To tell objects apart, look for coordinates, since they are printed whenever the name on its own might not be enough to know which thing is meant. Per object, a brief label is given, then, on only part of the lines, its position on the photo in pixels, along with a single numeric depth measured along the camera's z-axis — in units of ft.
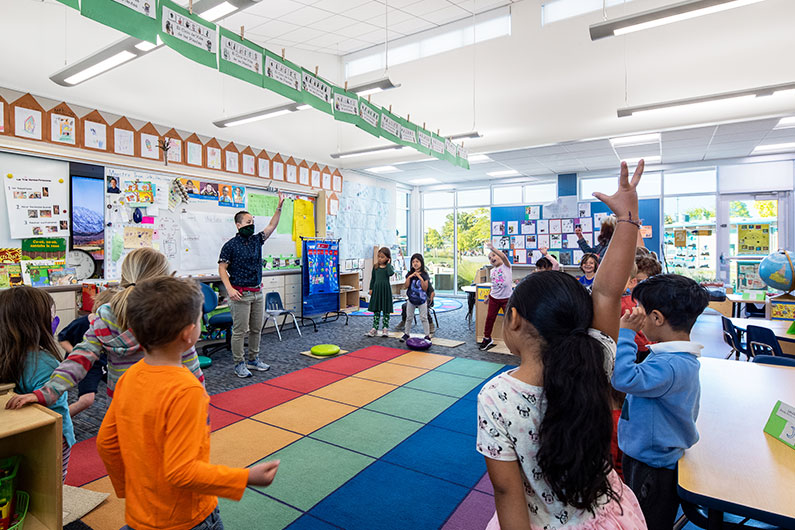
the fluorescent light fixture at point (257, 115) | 16.87
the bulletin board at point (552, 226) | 26.71
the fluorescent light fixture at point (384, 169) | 30.25
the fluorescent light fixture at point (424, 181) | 35.58
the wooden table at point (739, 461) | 3.48
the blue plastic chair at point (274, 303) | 21.59
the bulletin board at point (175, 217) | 16.90
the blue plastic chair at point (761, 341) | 9.45
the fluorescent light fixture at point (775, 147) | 24.85
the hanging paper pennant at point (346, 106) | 14.38
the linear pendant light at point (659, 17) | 10.48
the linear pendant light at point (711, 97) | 14.88
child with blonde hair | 5.08
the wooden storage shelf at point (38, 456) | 4.24
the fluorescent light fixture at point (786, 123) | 20.30
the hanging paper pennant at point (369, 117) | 15.58
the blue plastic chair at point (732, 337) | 11.40
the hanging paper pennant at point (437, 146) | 20.40
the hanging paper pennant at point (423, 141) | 19.21
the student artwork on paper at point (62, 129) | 15.21
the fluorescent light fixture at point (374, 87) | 14.48
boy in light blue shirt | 4.35
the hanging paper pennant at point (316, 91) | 12.92
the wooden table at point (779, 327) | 9.44
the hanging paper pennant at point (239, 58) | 10.16
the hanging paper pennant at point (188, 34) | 8.65
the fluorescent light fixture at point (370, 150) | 22.95
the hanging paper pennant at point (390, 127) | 16.95
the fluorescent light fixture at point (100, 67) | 11.98
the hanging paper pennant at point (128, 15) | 7.32
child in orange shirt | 3.35
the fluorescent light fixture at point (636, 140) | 23.20
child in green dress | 20.77
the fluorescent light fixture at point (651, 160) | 27.91
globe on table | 12.26
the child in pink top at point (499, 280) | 17.71
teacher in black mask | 13.74
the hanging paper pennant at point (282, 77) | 11.46
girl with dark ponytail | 2.74
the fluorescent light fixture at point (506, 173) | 32.37
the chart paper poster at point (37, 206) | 14.07
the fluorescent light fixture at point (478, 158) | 27.53
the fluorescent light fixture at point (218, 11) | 9.98
